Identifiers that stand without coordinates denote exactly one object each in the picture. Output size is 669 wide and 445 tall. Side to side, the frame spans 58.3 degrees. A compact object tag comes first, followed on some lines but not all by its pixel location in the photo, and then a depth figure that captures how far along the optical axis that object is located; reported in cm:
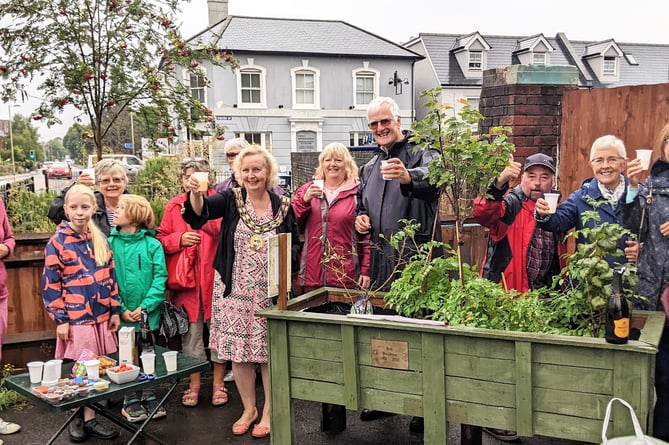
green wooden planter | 261
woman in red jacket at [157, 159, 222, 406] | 450
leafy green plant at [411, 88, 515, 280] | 321
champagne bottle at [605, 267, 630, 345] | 254
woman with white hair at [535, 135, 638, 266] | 349
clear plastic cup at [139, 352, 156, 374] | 353
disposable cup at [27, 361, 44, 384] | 337
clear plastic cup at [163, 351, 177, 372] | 362
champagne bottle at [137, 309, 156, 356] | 398
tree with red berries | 583
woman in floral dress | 398
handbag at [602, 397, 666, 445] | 246
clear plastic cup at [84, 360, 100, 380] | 341
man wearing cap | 387
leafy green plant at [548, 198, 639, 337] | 276
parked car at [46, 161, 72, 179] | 1751
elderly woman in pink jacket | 430
